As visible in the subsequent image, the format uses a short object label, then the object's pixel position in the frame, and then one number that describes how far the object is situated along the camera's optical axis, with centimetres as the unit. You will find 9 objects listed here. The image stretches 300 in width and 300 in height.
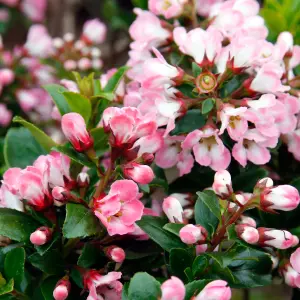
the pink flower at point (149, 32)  35
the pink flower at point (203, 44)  32
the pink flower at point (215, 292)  26
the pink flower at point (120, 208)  28
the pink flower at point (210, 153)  31
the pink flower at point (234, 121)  30
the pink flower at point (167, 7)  35
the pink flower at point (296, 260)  30
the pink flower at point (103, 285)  28
